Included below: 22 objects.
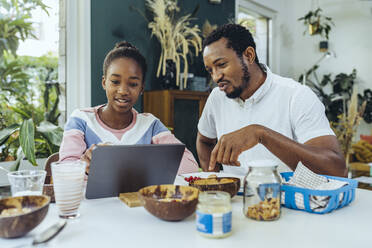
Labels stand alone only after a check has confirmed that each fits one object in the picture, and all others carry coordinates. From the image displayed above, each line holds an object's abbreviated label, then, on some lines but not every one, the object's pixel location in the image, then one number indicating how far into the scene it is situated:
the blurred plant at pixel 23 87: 2.27
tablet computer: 0.88
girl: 1.34
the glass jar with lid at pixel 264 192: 0.79
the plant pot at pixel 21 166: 2.20
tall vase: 2.99
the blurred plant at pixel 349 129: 2.89
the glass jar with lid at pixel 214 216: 0.68
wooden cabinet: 2.83
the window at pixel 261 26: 4.50
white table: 0.67
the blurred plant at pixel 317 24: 4.61
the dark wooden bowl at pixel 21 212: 0.65
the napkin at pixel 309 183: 0.88
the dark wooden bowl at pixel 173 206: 0.75
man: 1.31
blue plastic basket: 0.84
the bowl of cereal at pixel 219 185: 0.92
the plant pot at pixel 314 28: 4.60
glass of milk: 0.80
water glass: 0.83
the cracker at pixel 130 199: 0.91
